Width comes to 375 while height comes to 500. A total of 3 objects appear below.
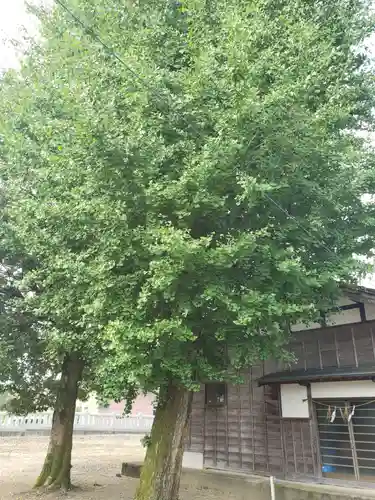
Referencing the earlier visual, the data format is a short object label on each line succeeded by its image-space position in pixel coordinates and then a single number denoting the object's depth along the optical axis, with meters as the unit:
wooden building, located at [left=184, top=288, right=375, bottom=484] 9.09
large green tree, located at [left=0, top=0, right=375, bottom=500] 6.02
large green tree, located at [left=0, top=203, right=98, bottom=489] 9.44
